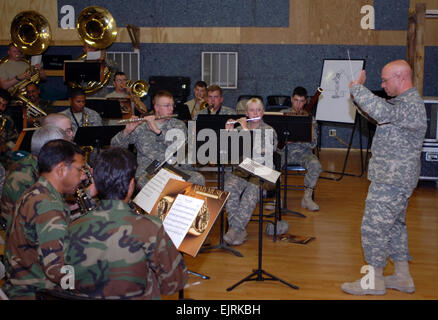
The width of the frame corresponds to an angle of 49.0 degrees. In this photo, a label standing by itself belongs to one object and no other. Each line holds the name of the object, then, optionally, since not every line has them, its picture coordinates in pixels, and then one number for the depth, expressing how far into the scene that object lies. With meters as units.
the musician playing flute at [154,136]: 4.83
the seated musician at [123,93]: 7.54
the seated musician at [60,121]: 3.80
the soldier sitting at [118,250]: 1.92
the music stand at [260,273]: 3.68
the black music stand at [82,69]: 7.79
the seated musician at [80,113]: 6.08
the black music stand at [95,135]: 4.95
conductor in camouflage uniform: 3.33
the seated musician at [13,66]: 7.62
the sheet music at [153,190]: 2.99
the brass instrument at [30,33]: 7.59
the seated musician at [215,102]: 6.43
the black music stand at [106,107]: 6.61
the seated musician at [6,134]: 5.66
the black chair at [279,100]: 9.20
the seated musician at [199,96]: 7.37
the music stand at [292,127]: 5.18
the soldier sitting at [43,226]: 2.12
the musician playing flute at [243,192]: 4.68
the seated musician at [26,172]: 3.15
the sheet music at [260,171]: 3.49
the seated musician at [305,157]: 5.88
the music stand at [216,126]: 4.39
